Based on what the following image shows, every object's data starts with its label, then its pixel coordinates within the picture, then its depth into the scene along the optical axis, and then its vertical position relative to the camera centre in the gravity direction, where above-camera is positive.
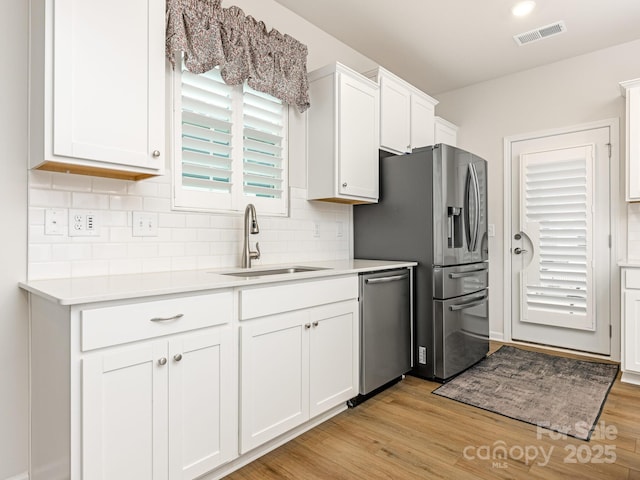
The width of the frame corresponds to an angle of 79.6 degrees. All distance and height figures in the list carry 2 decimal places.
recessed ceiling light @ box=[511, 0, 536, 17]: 2.84 +1.76
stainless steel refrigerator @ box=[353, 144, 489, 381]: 2.90 +0.00
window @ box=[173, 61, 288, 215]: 2.23 +0.60
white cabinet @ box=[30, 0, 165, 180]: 1.51 +0.65
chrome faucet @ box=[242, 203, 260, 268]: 2.38 +0.07
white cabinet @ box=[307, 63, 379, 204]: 2.85 +0.80
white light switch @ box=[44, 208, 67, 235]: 1.73 +0.09
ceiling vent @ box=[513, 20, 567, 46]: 3.16 +1.77
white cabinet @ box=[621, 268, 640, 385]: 2.84 -0.62
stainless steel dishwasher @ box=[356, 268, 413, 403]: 2.53 -0.61
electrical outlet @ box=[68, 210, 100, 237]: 1.80 +0.08
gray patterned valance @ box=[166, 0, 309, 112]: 2.07 +1.18
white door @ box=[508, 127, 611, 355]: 3.56 +0.01
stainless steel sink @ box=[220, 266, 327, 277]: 2.25 -0.19
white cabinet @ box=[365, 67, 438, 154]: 3.24 +1.15
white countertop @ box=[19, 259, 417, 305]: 1.31 -0.18
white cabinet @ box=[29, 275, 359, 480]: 1.30 -0.57
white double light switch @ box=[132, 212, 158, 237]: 2.02 +0.09
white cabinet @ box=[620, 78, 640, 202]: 3.04 +0.82
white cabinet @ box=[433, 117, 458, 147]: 4.07 +1.21
